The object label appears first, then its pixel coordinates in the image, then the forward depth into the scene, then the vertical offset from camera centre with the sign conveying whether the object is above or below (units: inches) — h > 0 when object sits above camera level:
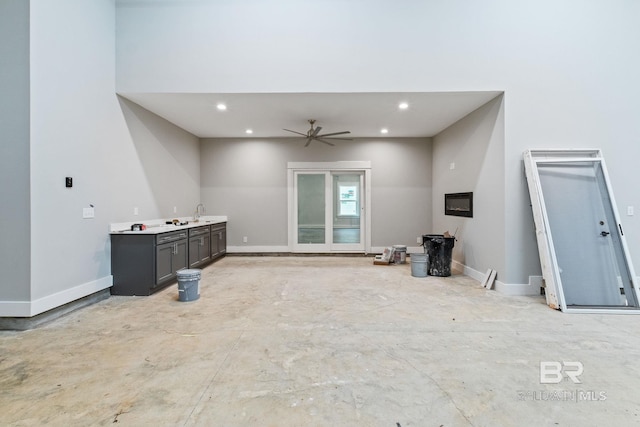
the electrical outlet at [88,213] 143.5 -0.4
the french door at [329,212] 287.6 +1.1
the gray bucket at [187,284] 150.4 -36.5
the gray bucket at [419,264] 199.8 -34.3
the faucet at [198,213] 265.6 -0.3
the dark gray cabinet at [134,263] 160.6 -27.6
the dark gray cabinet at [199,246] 208.0 -24.7
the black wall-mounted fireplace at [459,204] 200.5 +6.9
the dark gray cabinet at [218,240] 246.8 -24.1
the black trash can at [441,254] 199.5 -27.3
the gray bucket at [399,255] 247.1 -34.7
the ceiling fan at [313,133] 208.0 +57.3
